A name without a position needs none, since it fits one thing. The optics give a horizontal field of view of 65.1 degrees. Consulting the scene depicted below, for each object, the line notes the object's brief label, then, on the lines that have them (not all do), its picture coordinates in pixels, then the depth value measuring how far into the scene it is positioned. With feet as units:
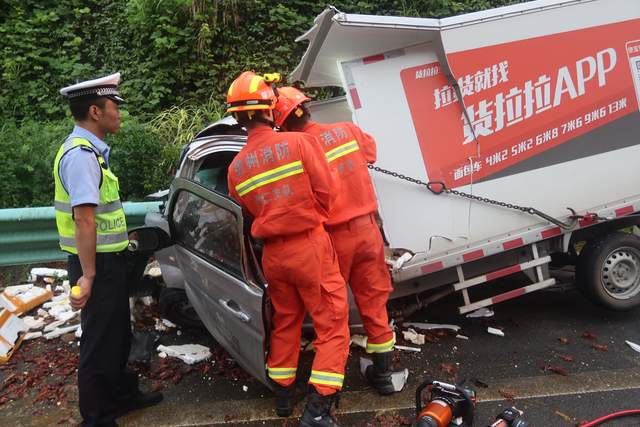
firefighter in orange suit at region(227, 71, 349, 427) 9.14
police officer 8.63
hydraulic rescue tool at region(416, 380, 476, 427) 8.39
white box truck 11.42
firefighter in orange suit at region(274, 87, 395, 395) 10.39
